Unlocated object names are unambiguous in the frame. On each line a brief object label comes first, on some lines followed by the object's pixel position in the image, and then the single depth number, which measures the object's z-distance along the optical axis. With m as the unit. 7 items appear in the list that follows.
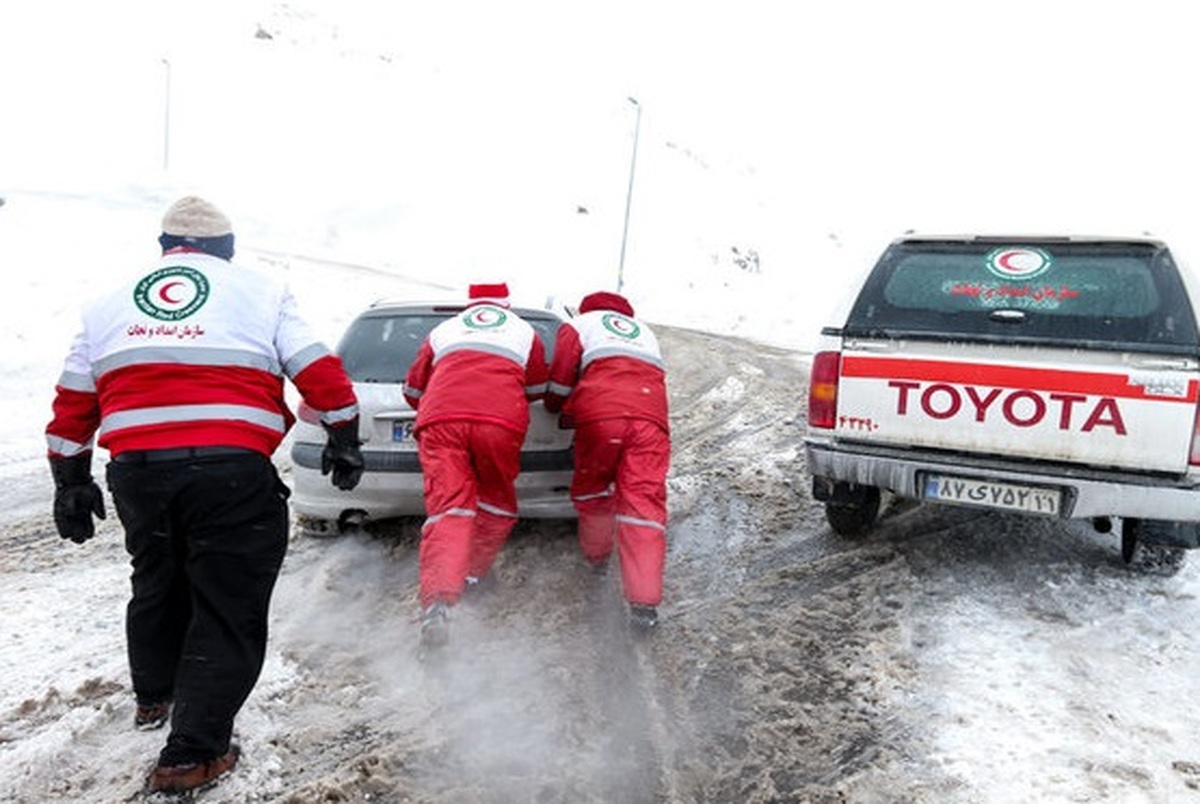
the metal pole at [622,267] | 26.81
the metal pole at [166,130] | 32.21
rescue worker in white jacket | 3.02
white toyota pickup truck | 4.29
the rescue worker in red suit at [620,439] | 4.39
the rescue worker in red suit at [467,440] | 4.17
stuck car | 5.06
